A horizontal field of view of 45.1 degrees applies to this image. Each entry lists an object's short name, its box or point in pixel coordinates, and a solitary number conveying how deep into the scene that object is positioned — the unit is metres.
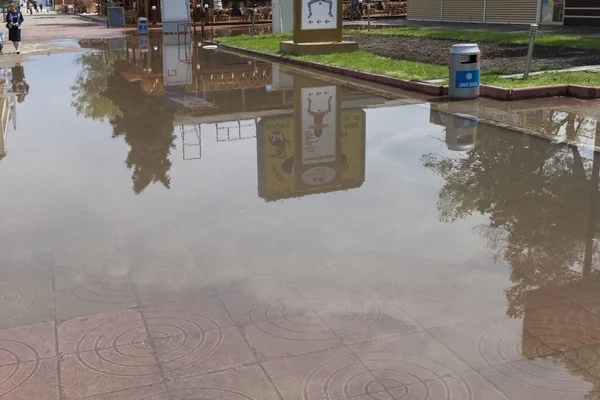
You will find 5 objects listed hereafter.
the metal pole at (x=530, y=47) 15.31
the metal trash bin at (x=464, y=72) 14.72
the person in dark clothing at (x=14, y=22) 26.69
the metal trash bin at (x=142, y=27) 39.78
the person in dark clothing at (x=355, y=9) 52.91
